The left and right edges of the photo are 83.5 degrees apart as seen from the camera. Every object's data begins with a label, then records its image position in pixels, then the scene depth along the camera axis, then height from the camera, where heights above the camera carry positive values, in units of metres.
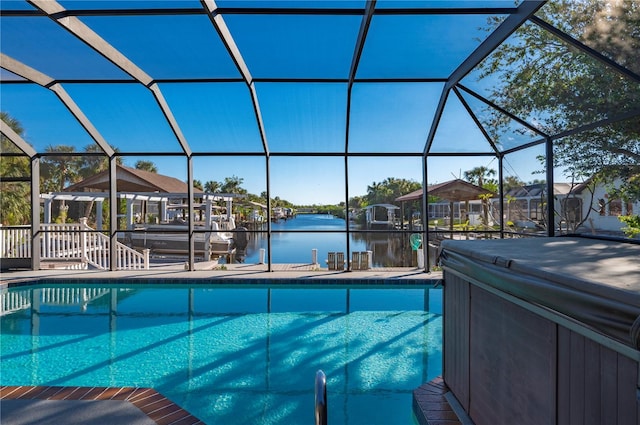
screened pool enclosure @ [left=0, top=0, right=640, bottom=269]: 4.33 +2.27
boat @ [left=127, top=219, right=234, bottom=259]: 13.33 -1.03
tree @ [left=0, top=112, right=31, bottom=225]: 11.82 +0.61
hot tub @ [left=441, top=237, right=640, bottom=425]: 1.26 -0.58
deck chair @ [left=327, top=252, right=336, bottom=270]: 8.67 -1.18
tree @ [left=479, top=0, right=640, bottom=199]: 3.57 +1.65
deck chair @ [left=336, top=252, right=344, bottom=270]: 8.68 -1.18
